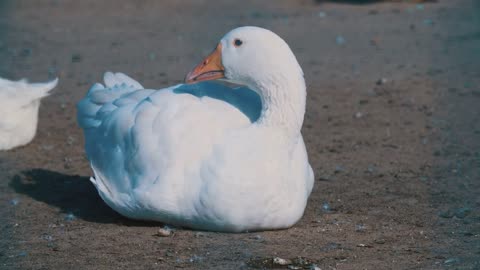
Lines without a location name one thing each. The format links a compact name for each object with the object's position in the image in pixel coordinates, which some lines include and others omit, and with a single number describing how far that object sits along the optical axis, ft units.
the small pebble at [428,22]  67.46
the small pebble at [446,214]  31.35
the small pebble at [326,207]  32.55
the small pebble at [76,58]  59.43
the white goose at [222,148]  27.71
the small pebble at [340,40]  62.45
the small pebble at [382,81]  52.37
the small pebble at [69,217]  31.65
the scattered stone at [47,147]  42.67
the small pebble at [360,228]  29.82
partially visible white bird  42.22
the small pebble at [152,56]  60.13
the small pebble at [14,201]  33.76
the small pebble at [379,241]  28.40
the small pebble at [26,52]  61.54
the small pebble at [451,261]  26.12
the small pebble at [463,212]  31.40
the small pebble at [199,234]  28.60
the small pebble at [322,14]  71.36
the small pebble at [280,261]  26.08
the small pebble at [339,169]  38.06
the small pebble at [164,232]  28.91
